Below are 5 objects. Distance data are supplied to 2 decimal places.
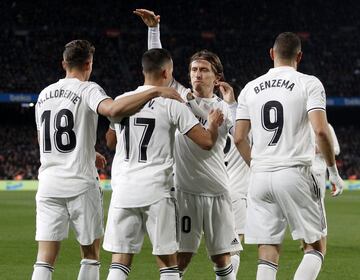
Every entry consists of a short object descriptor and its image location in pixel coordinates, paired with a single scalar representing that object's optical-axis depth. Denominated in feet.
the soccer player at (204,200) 42.55
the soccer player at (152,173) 37.70
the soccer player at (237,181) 53.83
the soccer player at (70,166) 40.86
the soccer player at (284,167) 39.88
